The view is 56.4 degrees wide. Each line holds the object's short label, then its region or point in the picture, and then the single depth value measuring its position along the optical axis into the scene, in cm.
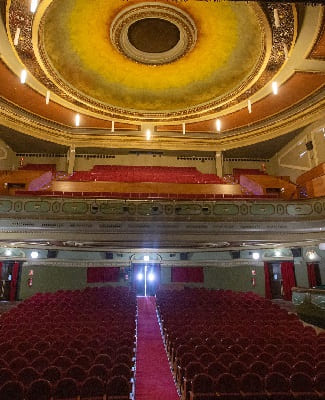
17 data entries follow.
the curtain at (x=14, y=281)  1266
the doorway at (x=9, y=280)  1266
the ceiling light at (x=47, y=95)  999
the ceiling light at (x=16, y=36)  710
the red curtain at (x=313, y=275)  1078
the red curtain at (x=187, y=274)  1452
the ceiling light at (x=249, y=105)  1051
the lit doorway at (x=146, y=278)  1456
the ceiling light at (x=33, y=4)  578
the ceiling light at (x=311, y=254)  1068
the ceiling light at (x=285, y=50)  764
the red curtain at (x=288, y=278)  1221
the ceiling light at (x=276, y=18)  649
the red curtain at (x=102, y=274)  1405
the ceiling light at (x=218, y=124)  1231
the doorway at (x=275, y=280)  1308
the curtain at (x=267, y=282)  1290
